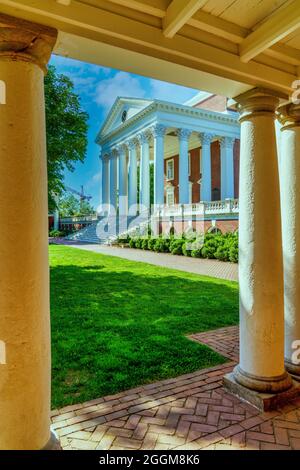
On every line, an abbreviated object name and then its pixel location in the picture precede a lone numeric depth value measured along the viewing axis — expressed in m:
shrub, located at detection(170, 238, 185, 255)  19.83
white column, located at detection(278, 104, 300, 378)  3.58
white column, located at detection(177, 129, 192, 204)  28.05
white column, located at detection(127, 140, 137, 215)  32.53
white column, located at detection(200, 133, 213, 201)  29.20
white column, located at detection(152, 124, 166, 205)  27.09
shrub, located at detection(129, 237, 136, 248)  25.47
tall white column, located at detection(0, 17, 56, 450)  2.01
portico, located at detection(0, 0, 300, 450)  2.04
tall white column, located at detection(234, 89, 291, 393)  3.22
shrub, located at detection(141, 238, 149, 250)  23.75
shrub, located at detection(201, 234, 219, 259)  17.28
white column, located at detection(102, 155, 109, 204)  38.50
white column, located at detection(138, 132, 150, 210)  29.47
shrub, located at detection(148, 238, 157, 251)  22.73
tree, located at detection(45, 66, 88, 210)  10.43
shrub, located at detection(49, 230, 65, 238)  44.01
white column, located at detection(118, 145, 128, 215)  34.38
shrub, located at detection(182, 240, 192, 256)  18.96
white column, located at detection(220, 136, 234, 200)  30.28
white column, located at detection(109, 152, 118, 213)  36.69
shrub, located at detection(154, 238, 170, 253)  21.41
